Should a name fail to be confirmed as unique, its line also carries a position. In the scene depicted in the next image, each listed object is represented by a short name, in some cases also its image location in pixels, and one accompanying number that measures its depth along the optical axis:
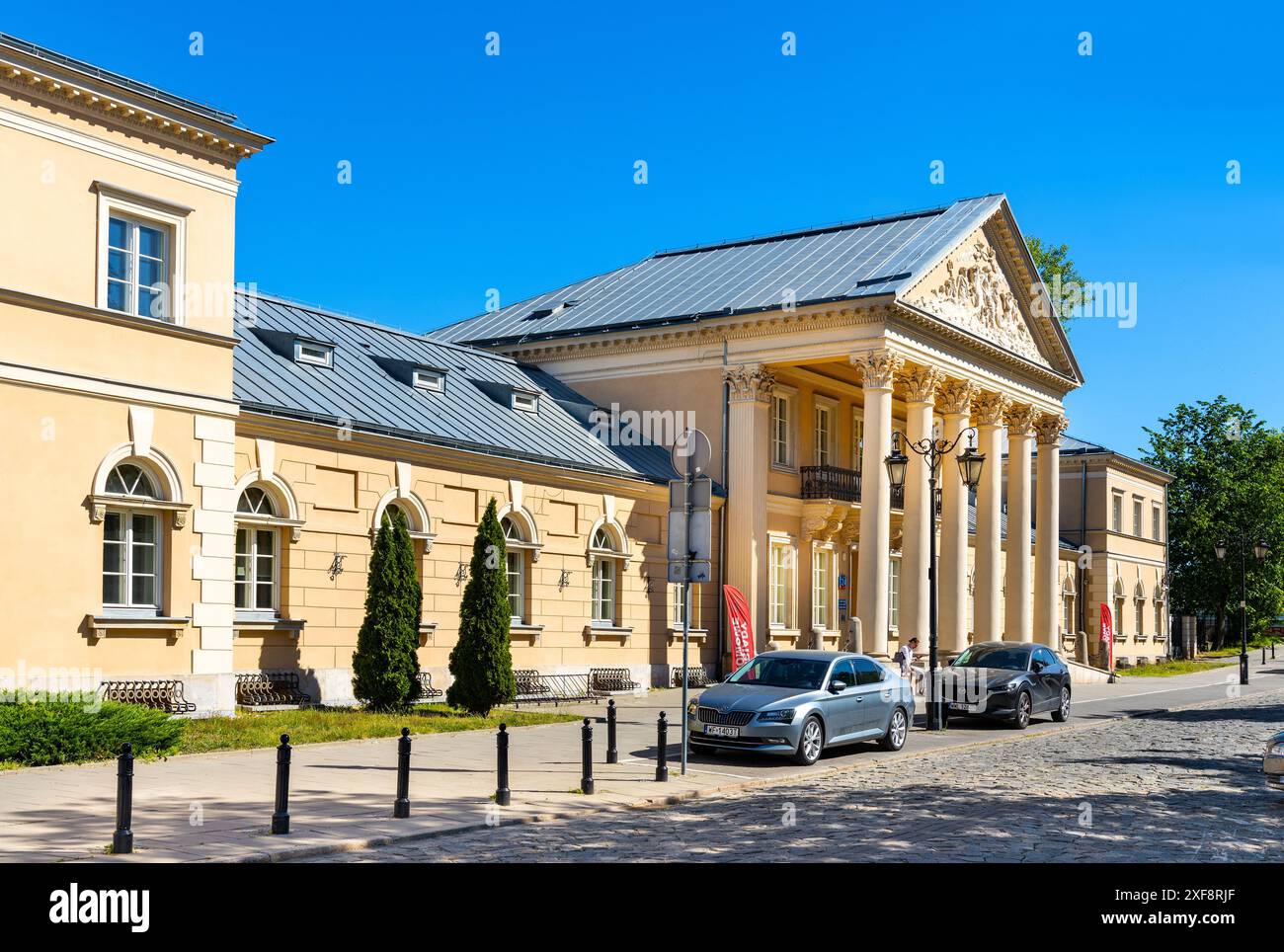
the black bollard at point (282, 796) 11.79
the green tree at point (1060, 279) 56.47
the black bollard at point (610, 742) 17.50
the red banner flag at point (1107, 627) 48.28
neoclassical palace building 19.72
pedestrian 32.88
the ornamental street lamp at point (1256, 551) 45.38
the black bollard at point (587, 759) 15.10
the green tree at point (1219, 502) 75.31
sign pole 16.83
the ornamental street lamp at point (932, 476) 25.33
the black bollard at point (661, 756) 16.31
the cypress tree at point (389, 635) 23.73
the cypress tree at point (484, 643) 23.95
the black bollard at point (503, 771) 13.94
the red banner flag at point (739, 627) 34.31
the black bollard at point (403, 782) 12.94
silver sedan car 18.83
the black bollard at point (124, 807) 10.59
